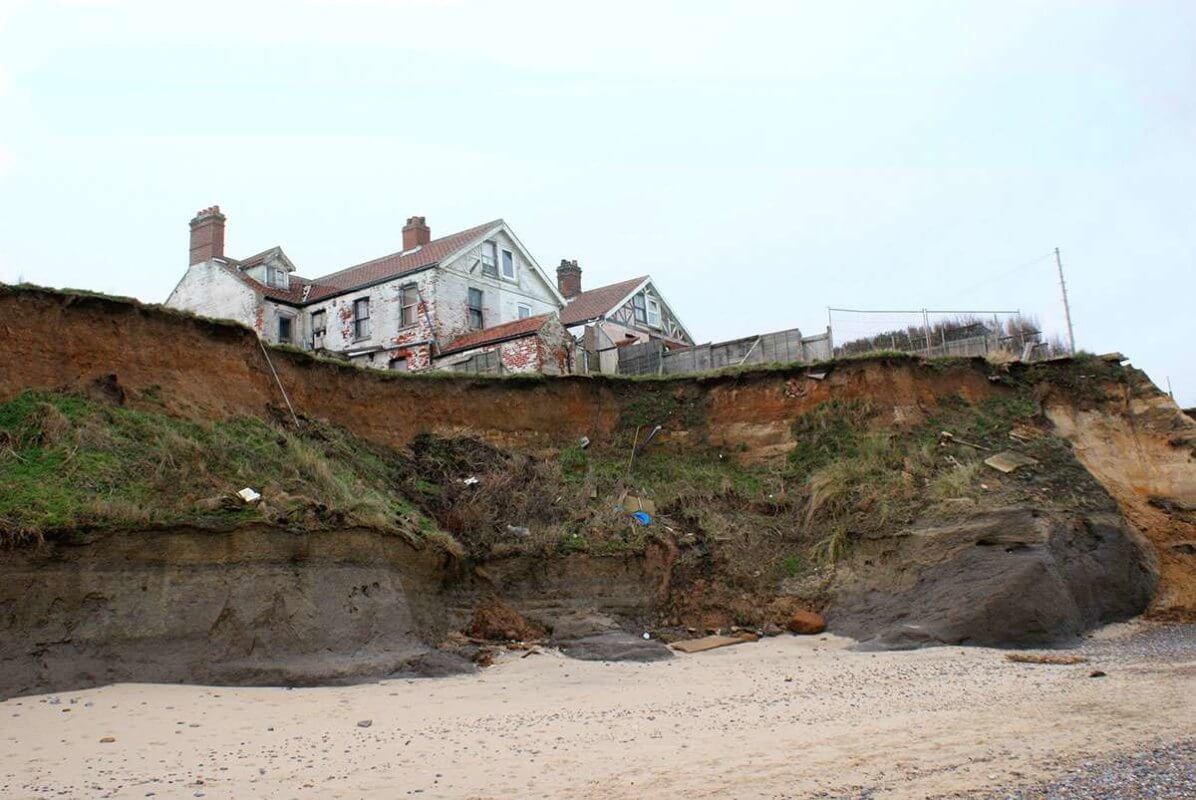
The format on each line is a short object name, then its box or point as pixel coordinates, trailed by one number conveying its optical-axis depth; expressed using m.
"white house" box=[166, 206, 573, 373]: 33.03
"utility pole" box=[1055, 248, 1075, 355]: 27.44
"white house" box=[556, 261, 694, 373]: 35.34
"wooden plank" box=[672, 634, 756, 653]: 16.86
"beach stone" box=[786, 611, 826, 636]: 17.86
